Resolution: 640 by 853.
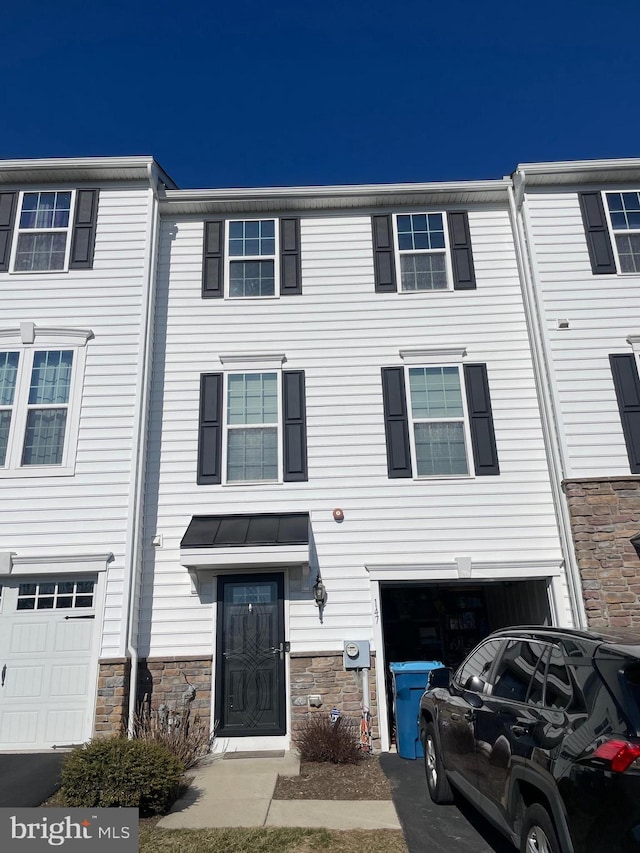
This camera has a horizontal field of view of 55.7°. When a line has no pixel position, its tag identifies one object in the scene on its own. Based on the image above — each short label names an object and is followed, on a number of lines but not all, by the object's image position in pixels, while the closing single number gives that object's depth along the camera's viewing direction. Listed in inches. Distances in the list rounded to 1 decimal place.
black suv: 111.2
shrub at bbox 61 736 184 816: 218.8
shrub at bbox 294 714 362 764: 287.0
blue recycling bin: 296.5
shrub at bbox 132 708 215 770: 279.9
